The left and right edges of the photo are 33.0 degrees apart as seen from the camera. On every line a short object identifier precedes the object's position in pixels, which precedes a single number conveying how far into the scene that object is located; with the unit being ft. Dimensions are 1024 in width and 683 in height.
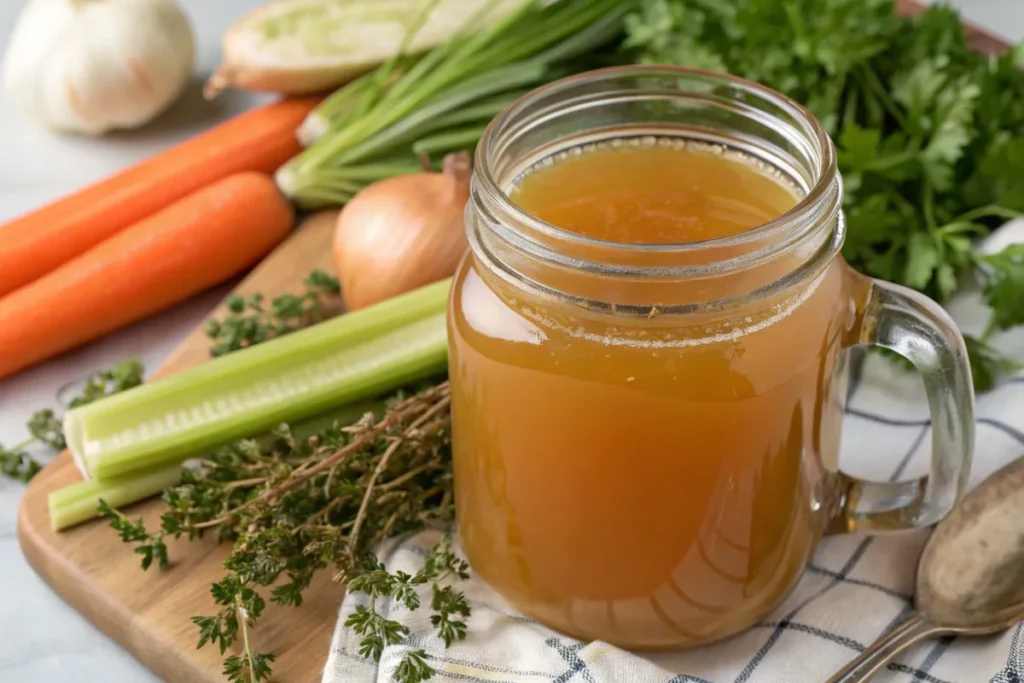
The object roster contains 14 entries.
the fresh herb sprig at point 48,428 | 1.42
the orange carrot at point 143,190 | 1.61
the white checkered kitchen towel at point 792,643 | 1.21
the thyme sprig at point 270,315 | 1.46
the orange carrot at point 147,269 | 1.55
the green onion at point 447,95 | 1.67
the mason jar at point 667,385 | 1.09
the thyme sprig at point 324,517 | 1.24
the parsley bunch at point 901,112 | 1.45
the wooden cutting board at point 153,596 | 1.27
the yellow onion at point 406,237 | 1.48
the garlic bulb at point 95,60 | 1.73
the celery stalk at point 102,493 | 1.35
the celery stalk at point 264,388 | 1.36
